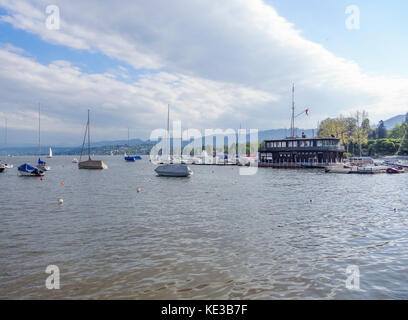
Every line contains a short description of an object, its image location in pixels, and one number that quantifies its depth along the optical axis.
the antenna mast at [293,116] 109.25
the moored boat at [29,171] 71.62
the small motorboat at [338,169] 77.24
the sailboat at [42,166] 92.19
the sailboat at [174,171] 67.19
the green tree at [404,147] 134.00
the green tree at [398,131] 154.79
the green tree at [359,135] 123.30
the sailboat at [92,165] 98.80
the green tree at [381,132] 192.88
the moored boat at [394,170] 73.62
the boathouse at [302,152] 92.00
